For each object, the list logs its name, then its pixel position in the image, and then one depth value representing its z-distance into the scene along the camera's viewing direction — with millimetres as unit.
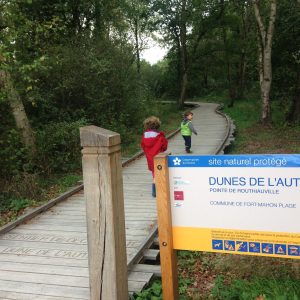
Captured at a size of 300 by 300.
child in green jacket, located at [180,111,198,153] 11742
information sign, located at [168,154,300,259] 3191
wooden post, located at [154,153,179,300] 3428
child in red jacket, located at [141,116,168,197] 7445
